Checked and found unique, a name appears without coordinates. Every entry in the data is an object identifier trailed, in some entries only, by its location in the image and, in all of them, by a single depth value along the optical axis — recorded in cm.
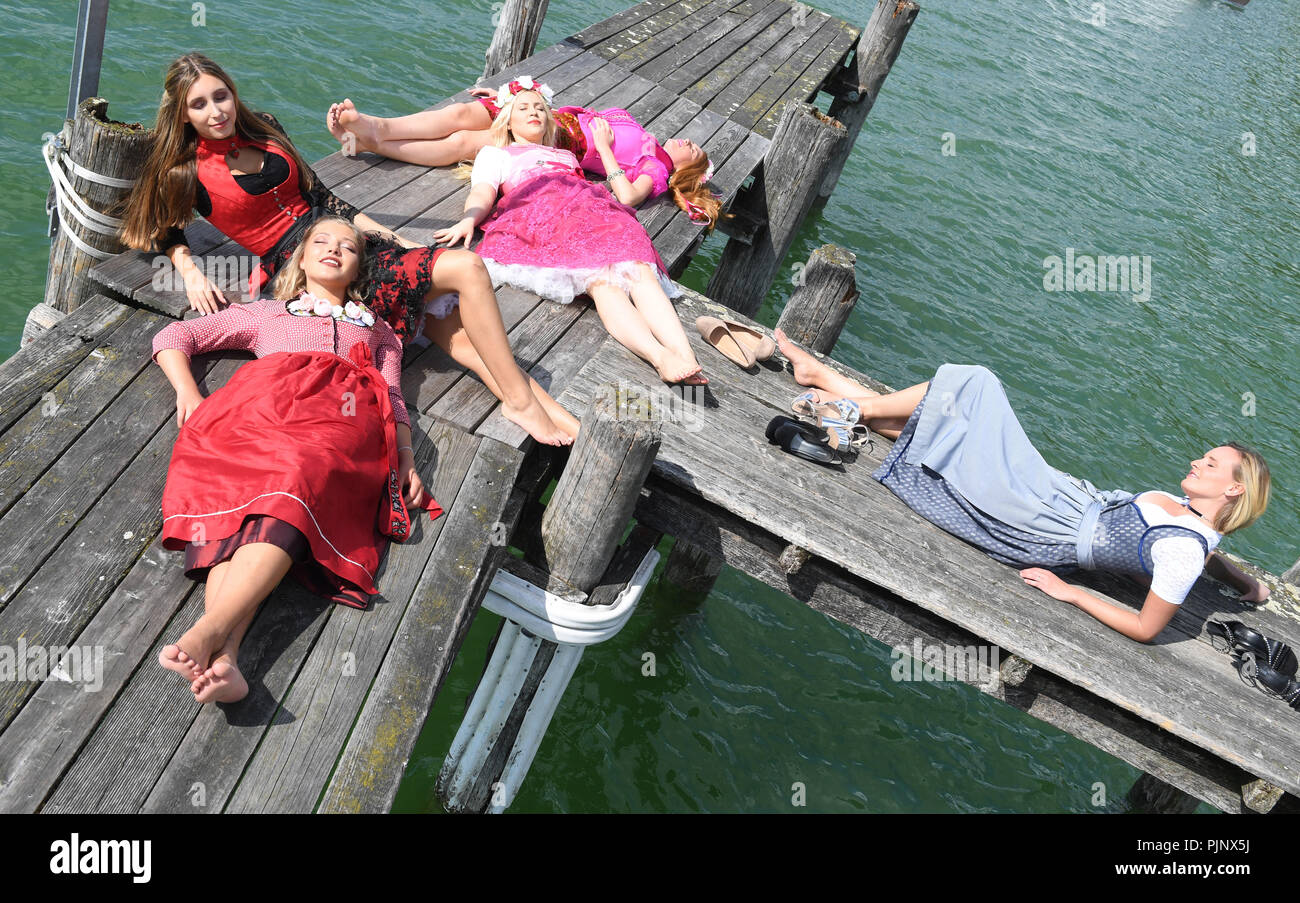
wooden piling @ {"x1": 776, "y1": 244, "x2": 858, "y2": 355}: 559
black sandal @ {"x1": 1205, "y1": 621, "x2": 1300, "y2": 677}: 459
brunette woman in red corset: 432
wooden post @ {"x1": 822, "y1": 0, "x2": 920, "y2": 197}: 1086
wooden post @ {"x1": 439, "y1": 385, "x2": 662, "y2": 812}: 377
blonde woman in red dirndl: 330
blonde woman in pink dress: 513
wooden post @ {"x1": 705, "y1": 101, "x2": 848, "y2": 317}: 655
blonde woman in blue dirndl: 445
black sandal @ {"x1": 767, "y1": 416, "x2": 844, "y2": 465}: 477
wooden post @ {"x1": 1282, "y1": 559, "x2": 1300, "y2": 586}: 585
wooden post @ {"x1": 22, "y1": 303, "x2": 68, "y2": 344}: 454
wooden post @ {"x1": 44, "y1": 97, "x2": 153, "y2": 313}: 412
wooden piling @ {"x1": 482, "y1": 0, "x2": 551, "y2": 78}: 804
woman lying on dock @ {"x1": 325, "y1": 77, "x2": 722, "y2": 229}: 610
